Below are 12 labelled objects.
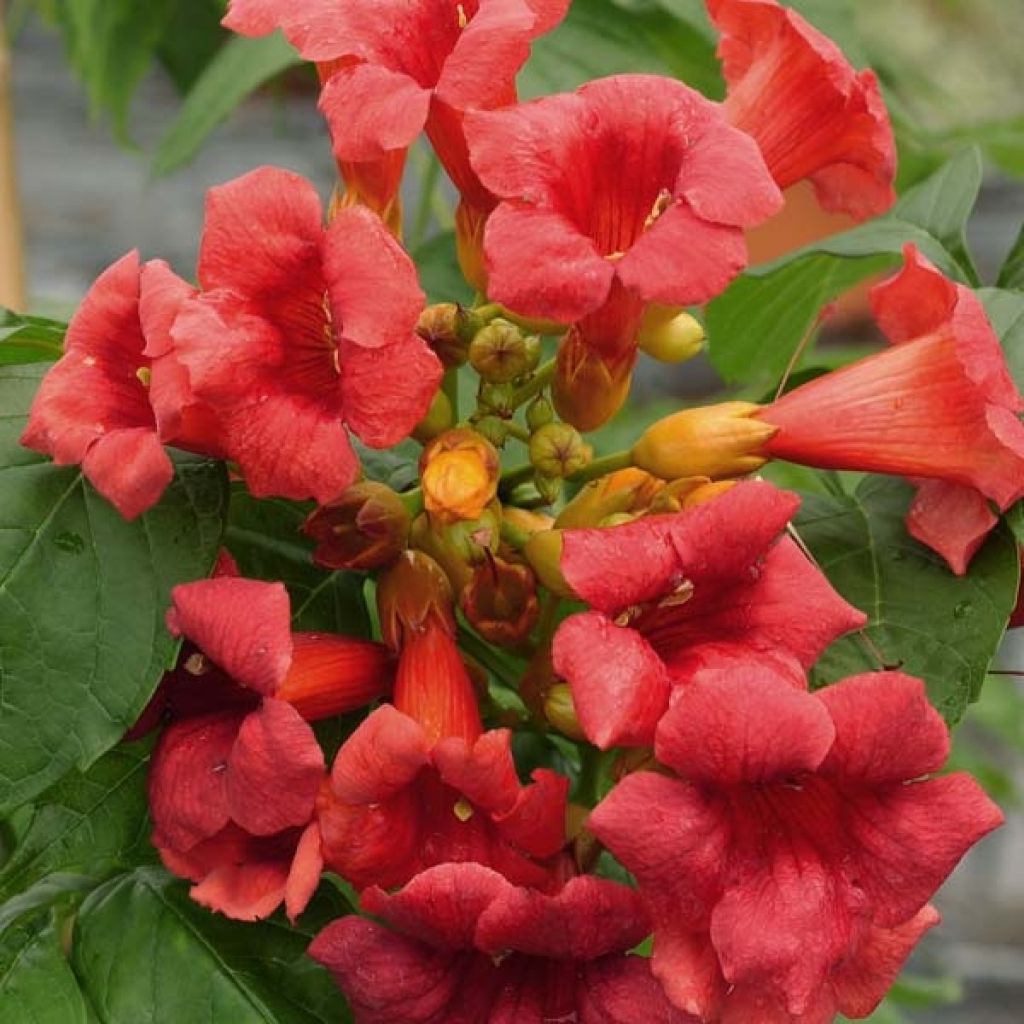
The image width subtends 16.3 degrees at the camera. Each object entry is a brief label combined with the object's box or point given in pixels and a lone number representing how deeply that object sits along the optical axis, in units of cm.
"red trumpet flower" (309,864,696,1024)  59
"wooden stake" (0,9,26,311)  86
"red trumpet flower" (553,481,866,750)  58
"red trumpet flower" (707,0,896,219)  66
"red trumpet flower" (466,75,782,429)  59
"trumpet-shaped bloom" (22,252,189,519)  61
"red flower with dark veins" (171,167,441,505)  59
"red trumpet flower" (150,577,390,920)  59
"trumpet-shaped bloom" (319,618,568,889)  59
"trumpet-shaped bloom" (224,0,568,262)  61
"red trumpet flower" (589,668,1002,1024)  57
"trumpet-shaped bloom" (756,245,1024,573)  62
